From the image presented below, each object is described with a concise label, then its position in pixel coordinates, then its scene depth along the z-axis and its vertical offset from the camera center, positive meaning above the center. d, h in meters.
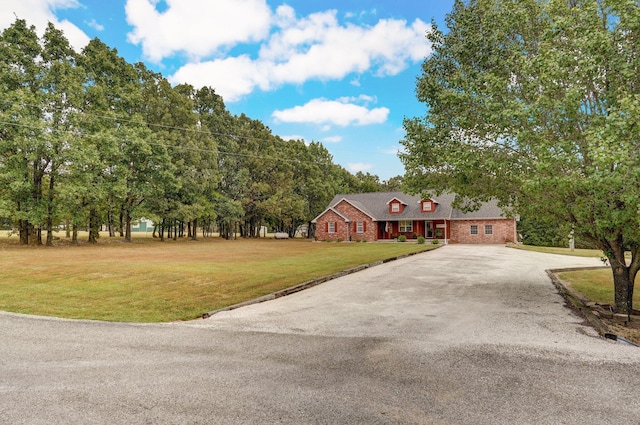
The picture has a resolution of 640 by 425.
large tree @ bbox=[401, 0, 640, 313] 6.93 +2.67
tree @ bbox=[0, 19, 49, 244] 26.41 +7.62
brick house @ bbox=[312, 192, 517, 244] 39.28 +0.26
